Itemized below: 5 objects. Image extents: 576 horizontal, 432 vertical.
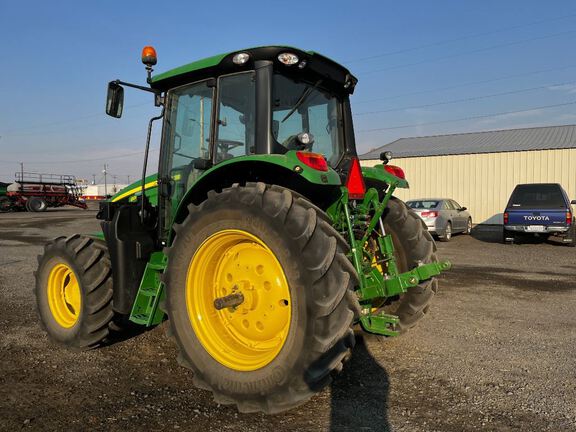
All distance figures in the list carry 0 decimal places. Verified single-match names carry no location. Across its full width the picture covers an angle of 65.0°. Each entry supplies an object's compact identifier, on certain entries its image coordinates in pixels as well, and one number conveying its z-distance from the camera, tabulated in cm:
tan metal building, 1995
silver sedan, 1452
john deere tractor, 275
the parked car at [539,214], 1295
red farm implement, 3148
